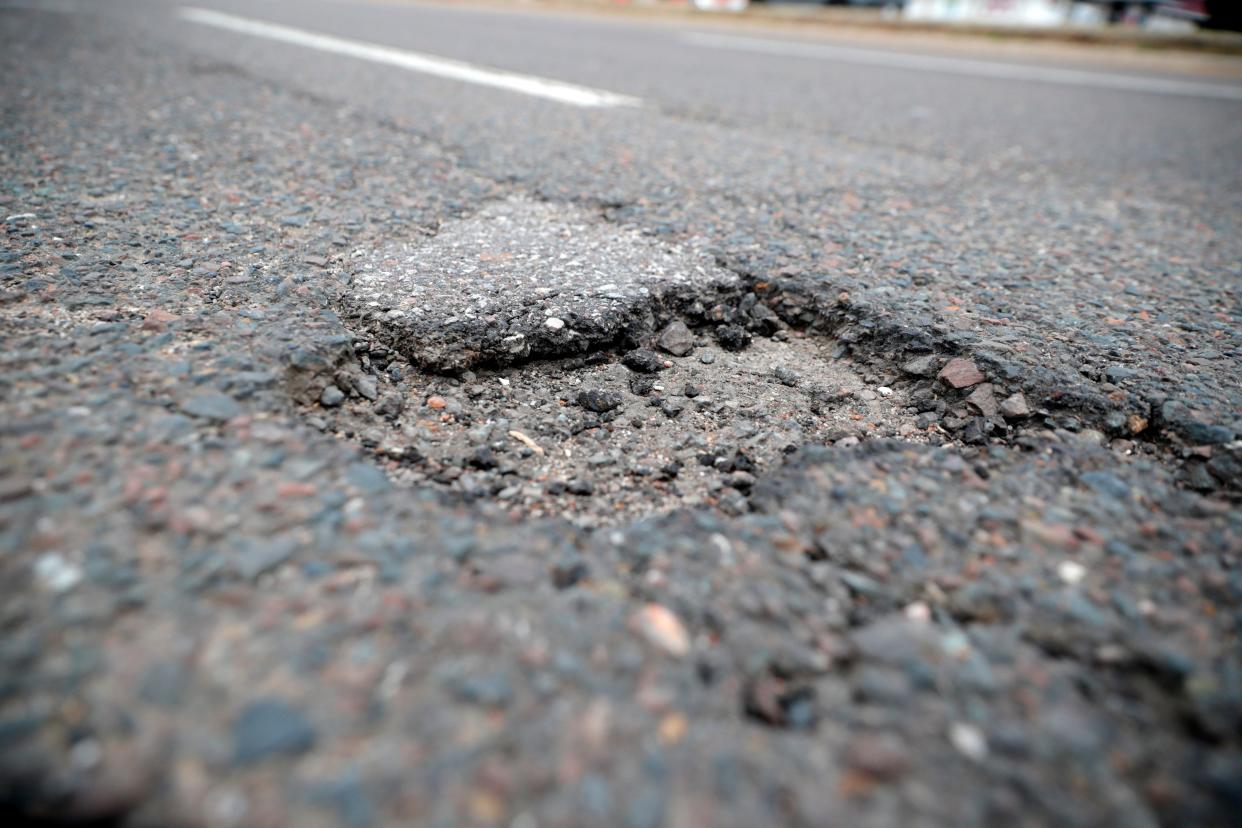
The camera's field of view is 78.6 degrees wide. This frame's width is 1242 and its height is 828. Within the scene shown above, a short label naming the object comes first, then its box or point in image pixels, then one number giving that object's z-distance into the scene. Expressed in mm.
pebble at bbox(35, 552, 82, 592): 266
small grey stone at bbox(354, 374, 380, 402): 414
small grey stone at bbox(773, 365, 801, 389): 471
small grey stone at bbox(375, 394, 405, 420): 408
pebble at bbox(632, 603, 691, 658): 275
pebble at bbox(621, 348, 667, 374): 479
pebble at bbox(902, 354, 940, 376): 464
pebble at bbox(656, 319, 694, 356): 497
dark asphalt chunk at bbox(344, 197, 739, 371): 460
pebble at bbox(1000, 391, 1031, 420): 420
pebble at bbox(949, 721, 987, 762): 247
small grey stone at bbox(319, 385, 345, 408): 395
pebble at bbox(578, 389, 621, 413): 442
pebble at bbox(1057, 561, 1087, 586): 308
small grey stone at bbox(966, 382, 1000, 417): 427
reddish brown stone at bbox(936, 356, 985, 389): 446
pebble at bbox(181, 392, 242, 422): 347
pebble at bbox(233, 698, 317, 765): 227
